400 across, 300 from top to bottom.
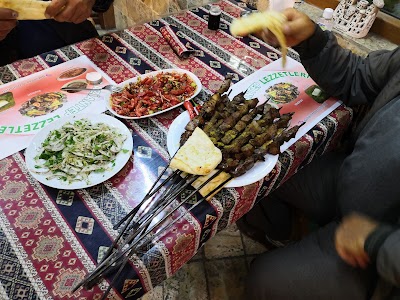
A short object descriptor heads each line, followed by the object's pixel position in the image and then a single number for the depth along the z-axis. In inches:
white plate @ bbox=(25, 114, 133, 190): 49.6
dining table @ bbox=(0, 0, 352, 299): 41.9
